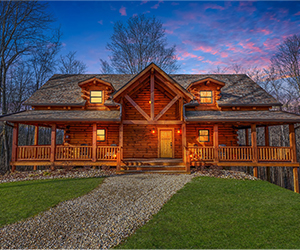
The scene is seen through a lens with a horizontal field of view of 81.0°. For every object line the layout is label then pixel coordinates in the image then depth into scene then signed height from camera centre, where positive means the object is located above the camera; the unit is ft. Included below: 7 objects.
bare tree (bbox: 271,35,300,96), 67.31 +32.74
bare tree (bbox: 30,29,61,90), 74.40 +34.47
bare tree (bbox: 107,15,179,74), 80.38 +43.80
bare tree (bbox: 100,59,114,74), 90.17 +38.70
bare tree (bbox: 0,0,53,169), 51.60 +33.43
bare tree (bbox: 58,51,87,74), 91.61 +40.21
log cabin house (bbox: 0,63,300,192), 38.60 +4.71
